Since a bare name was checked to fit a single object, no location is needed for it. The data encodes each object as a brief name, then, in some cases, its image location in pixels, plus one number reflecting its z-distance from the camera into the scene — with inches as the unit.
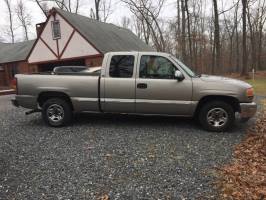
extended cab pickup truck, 301.0
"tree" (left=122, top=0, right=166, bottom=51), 1327.5
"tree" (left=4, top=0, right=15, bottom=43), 2304.4
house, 906.1
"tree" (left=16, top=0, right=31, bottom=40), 2321.0
